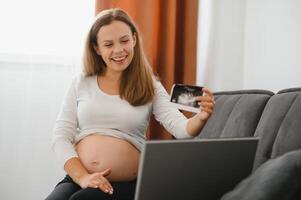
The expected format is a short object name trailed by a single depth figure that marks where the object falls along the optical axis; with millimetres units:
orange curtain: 2217
